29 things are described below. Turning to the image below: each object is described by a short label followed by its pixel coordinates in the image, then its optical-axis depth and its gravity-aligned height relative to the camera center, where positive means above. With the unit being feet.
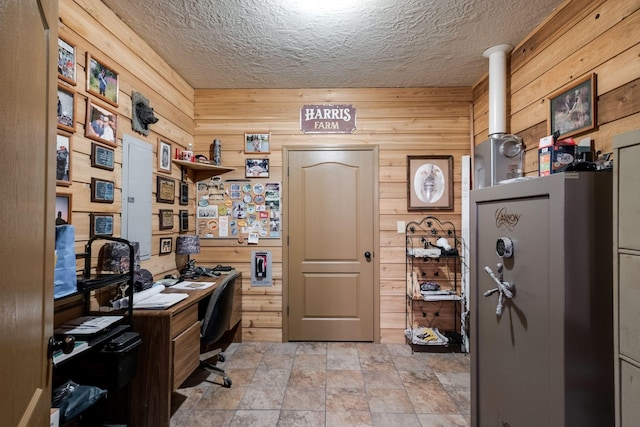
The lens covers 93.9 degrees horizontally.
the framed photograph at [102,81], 5.96 +2.80
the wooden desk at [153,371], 5.86 -3.09
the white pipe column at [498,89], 7.93 +3.40
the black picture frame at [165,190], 8.41 +0.70
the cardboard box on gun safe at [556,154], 5.07 +1.07
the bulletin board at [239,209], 10.45 +0.19
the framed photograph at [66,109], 5.23 +1.88
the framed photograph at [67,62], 5.28 +2.74
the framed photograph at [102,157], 6.06 +1.20
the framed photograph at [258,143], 10.44 +2.50
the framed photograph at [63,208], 5.17 +0.09
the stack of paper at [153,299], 6.11 -1.85
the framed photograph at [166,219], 8.52 -0.15
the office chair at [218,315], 7.20 -2.50
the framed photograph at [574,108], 5.52 +2.18
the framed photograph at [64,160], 5.24 +0.96
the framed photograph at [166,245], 8.54 -0.91
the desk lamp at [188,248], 9.00 -1.02
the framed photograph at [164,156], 8.48 +1.68
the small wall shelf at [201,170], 9.77 +1.52
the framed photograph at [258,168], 10.43 +1.63
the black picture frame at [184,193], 9.61 +0.69
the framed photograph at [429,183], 10.30 +1.14
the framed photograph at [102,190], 6.07 +0.49
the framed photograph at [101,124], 5.93 +1.88
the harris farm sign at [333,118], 10.38 +3.38
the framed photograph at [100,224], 6.02 -0.22
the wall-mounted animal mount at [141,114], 7.30 +2.51
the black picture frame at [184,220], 9.58 -0.19
